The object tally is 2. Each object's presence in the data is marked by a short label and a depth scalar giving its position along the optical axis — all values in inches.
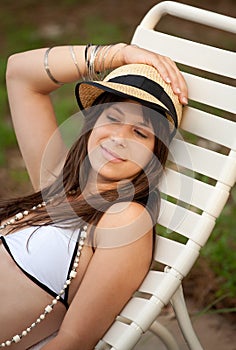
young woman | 120.1
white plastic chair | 123.0
